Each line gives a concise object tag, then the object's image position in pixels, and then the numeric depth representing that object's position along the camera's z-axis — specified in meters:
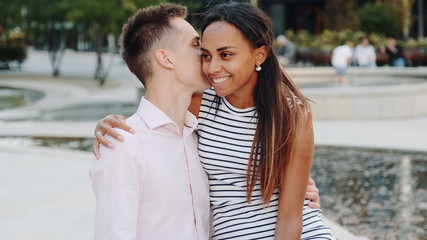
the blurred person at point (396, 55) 26.53
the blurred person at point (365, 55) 25.11
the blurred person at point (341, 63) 21.50
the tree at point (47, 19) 34.41
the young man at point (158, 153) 2.56
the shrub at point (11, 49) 42.06
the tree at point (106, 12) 28.31
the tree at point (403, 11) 39.69
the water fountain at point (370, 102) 15.73
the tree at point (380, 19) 38.75
